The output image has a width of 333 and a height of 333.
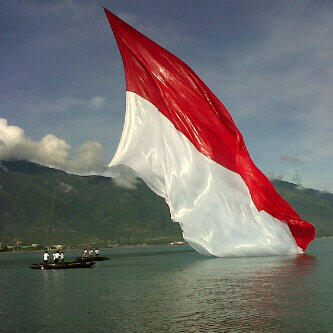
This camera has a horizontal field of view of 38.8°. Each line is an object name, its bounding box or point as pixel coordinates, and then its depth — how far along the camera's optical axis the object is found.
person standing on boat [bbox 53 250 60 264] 74.56
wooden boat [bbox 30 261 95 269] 70.88
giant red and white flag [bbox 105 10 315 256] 54.16
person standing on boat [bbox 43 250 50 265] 71.68
